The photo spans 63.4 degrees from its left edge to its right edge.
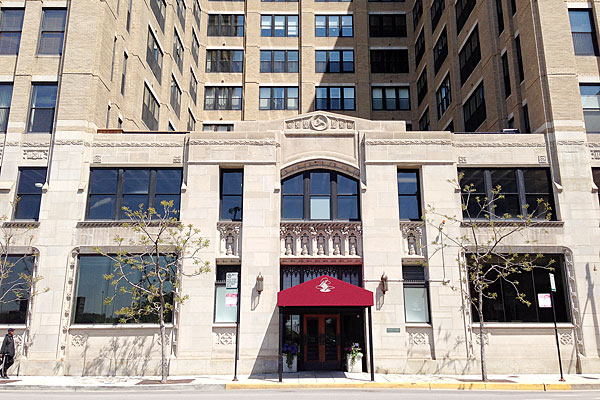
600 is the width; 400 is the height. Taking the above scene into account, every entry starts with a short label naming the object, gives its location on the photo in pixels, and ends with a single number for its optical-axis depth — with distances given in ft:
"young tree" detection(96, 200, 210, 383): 65.51
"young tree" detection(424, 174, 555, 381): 66.85
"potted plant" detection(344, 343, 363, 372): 64.49
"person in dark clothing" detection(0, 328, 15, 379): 60.39
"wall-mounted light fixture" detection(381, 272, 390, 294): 65.51
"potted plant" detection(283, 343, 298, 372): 65.16
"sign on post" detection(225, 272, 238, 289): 61.05
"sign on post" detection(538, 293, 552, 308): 60.44
